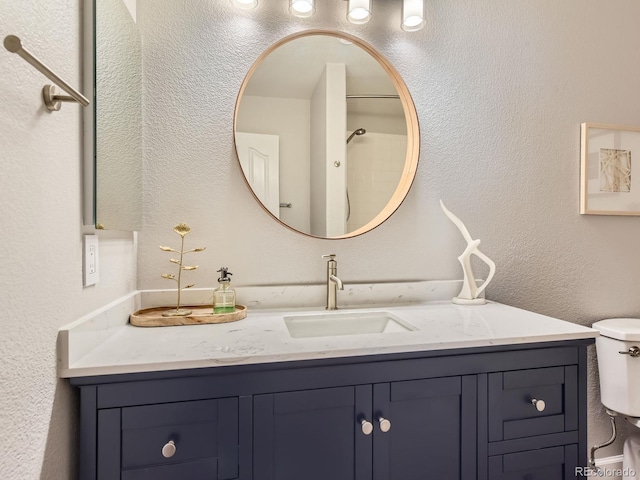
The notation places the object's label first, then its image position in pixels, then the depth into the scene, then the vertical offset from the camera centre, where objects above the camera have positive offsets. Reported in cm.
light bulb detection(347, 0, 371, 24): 150 +90
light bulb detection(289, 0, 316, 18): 146 +89
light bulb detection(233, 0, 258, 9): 143 +88
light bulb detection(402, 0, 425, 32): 153 +90
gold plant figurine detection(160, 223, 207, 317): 128 -11
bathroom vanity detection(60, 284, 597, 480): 85 -42
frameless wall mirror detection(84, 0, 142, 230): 94 +34
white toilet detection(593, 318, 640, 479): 150 -57
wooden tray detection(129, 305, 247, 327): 119 -27
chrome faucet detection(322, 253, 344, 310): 144 -18
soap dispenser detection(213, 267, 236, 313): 129 -21
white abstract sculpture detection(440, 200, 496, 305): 153 -16
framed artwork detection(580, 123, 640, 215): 177 +31
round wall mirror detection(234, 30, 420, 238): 146 +41
